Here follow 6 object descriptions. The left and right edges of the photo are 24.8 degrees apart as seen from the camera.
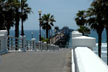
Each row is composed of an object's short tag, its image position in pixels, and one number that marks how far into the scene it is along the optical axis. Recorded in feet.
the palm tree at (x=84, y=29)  211.84
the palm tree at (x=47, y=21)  245.45
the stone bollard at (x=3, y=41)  51.13
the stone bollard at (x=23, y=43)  64.18
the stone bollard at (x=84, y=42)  23.26
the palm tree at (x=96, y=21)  131.92
